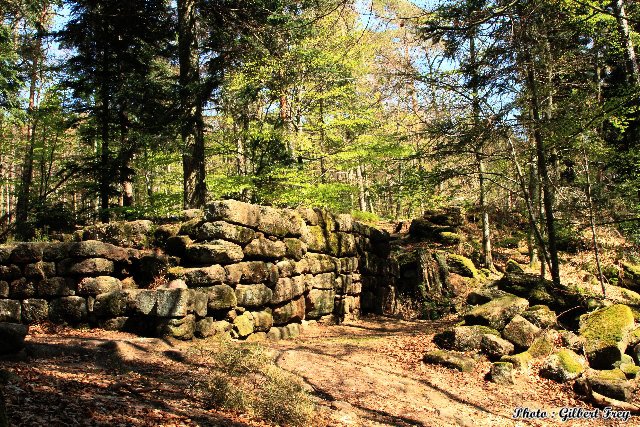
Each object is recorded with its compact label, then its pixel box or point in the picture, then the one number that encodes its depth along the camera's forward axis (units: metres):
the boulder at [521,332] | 8.73
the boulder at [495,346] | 8.61
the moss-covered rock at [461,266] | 17.25
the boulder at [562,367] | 7.84
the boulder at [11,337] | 5.29
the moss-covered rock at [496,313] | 9.32
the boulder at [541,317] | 9.27
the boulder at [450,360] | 8.16
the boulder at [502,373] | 7.73
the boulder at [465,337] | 8.87
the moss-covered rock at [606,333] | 8.24
